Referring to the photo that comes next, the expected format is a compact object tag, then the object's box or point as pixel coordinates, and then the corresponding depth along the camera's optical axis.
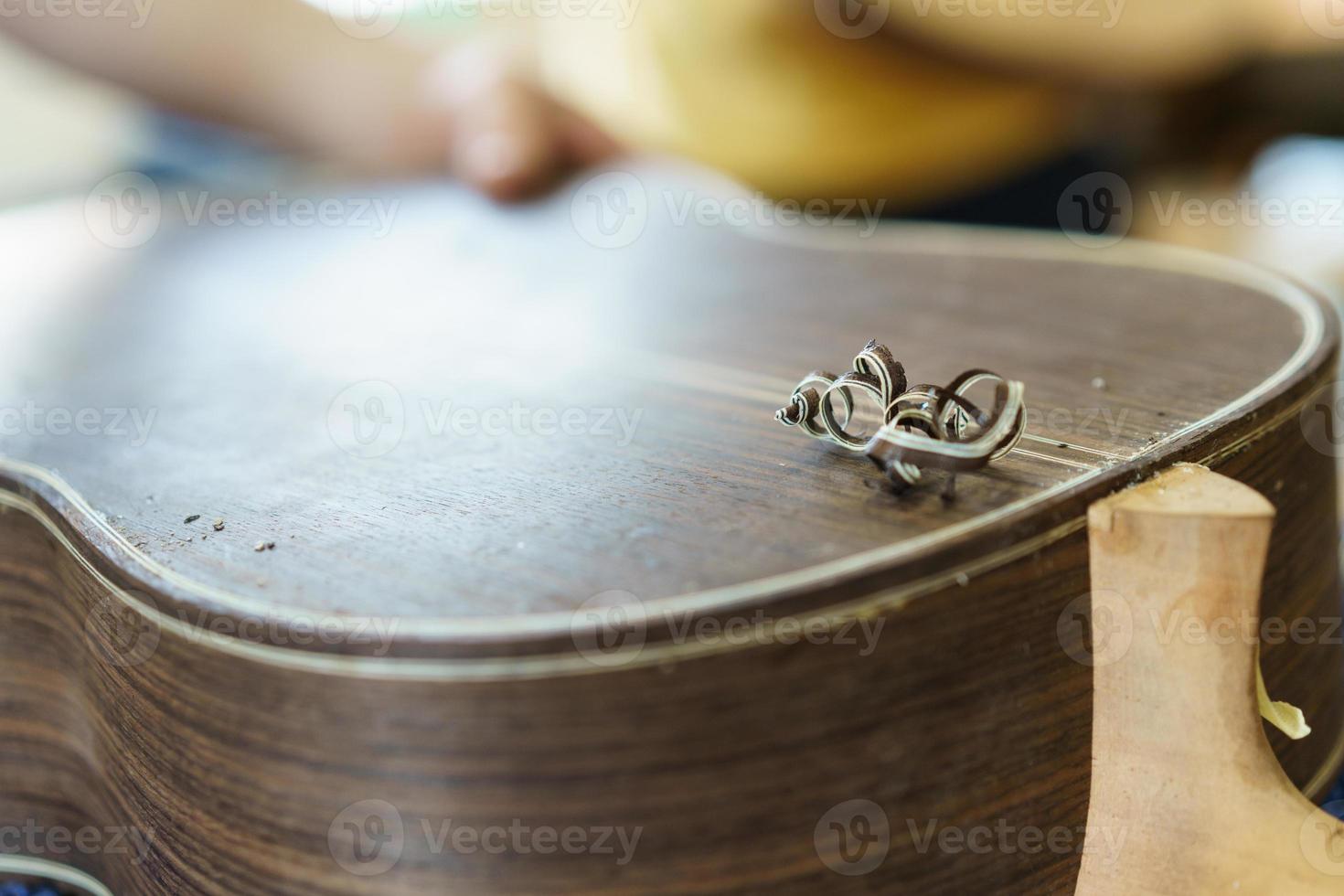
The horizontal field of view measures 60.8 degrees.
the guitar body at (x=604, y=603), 0.46
